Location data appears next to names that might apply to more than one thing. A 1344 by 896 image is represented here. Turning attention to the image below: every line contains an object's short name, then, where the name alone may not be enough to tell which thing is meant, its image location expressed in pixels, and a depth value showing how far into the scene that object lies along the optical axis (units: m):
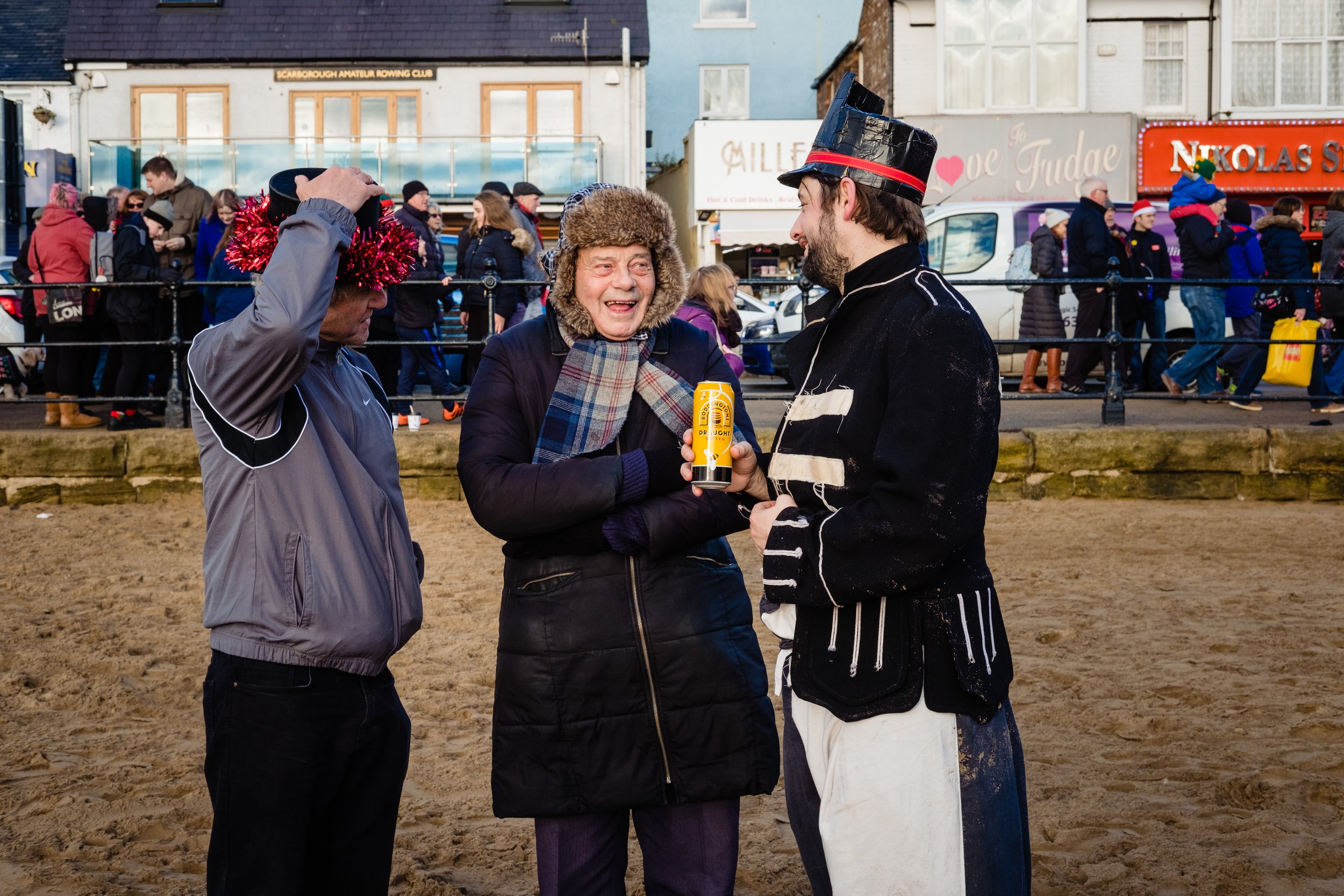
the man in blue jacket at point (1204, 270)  10.96
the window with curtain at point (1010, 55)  23.55
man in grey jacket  2.40
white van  12.89
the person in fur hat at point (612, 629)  2.77
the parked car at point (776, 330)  13.48
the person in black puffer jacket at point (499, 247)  9.73
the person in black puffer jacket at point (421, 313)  9.88
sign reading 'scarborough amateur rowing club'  26.89
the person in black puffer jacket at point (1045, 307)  11.58
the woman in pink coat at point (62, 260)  9.34
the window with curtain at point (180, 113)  26.97
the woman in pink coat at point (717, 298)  7.69
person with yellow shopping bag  9.93
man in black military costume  2.13
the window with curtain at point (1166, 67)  23.81
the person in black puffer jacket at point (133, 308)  9.10
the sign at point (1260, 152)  23.33
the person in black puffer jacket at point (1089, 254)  11.10
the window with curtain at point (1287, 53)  23.55
